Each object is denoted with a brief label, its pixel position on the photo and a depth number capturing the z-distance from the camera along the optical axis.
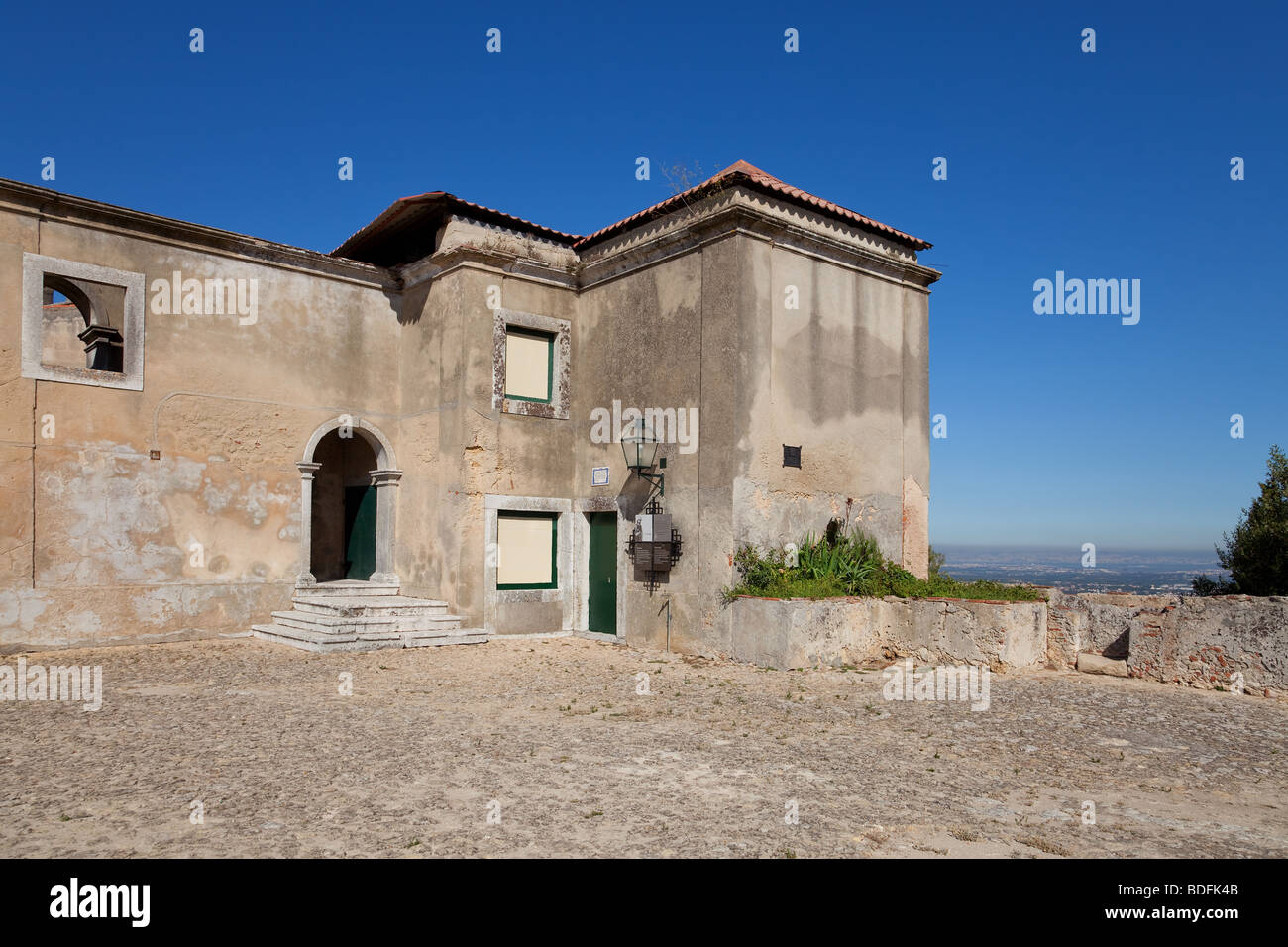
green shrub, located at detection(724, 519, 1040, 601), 11.91
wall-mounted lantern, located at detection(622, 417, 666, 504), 13.30
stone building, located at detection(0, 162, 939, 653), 12.19
